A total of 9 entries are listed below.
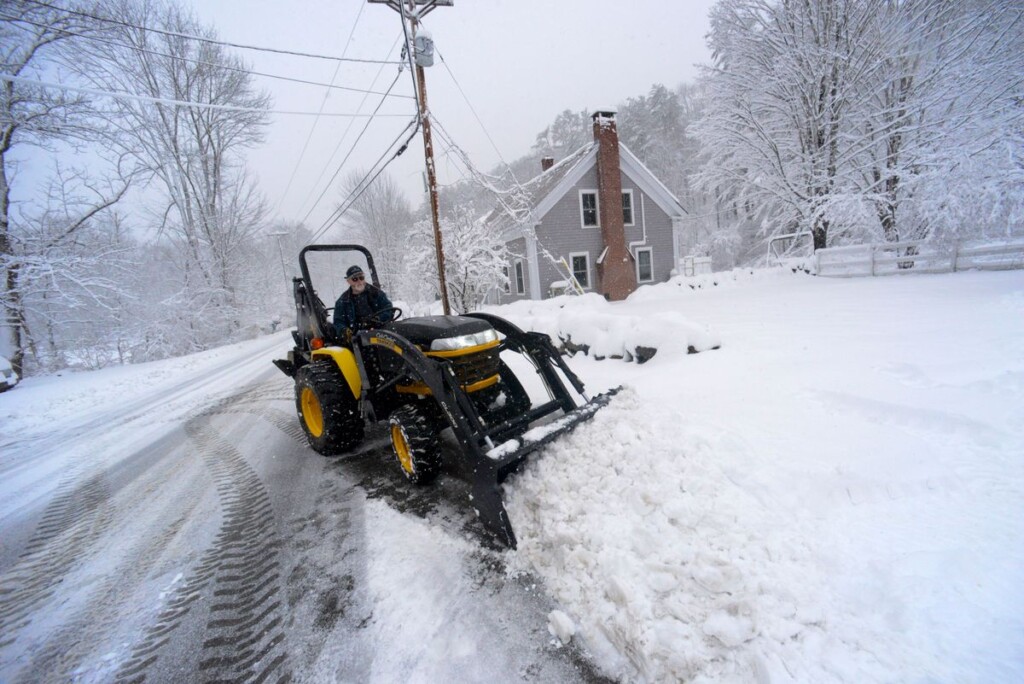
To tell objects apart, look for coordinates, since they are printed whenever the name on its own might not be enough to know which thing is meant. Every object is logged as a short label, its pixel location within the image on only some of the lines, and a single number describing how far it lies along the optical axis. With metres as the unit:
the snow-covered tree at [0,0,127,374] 9.37
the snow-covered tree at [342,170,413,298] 28.80
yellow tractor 2.40
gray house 14.54
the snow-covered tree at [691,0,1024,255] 8.33
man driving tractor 3.90
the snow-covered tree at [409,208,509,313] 11.70
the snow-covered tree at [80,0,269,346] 15.38
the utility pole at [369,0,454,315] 7.29
